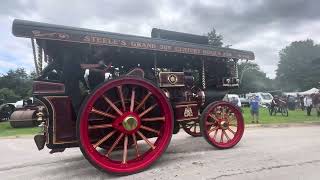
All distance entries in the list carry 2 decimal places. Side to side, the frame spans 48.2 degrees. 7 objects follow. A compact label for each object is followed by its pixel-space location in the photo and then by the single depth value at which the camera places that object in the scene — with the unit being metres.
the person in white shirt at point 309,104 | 21.84
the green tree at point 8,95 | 45.38
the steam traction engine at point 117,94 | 5.56
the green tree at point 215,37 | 51.00
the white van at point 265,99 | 37.88
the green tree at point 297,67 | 64.19
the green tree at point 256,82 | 59.25
